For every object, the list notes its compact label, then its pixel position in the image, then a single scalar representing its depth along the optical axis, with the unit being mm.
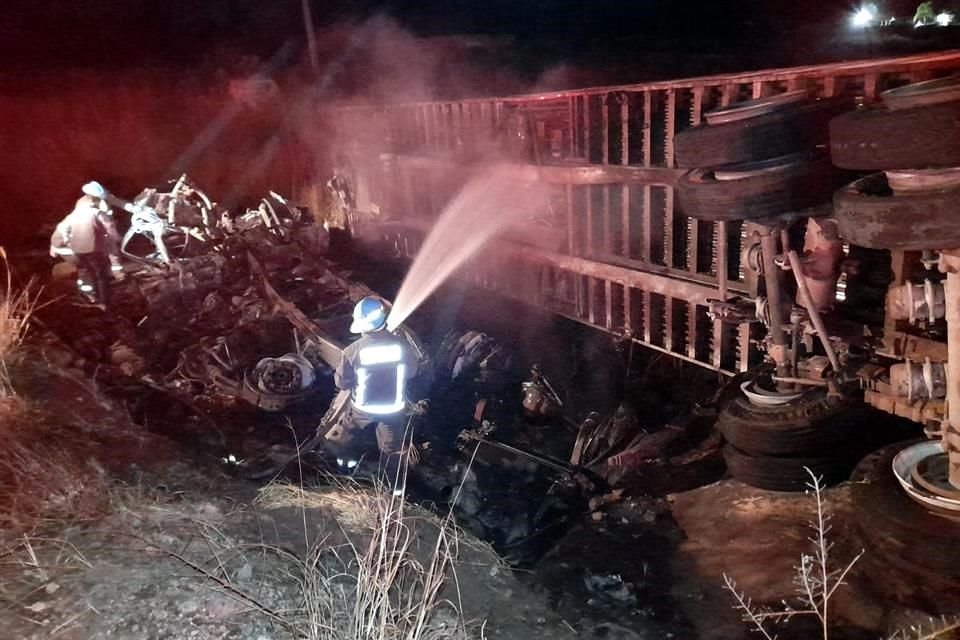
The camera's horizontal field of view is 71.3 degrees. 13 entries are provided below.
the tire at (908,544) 2975
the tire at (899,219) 2631
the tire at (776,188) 3539
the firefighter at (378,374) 5312
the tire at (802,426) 3836
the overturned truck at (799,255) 2865
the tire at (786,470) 3947
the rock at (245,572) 3299
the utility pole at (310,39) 16844
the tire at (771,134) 3504
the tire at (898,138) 2562
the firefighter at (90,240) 9094
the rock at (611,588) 3779
